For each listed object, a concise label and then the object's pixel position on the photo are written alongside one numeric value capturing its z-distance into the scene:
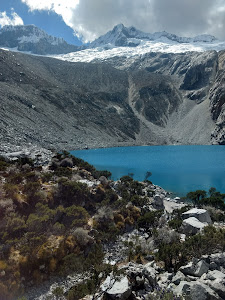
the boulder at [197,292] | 7.72
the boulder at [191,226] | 17.28
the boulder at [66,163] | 32.18
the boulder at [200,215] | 20.39
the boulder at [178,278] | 9.18
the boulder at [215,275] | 8.76
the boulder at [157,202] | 26.70
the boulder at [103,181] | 26.44
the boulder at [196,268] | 9.75
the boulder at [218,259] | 10.36
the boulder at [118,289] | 8.53
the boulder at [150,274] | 9.57
